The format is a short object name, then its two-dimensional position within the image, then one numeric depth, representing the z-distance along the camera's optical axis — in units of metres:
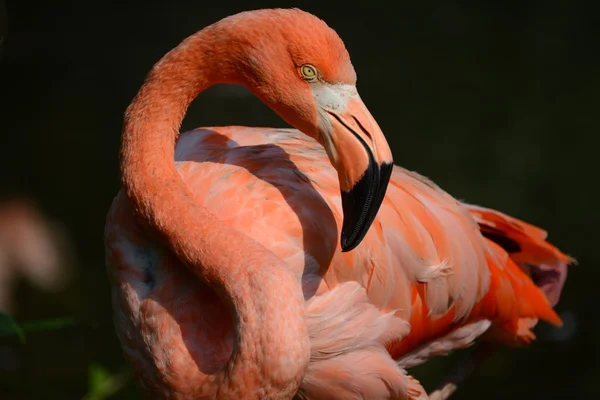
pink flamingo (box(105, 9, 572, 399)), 4.19
